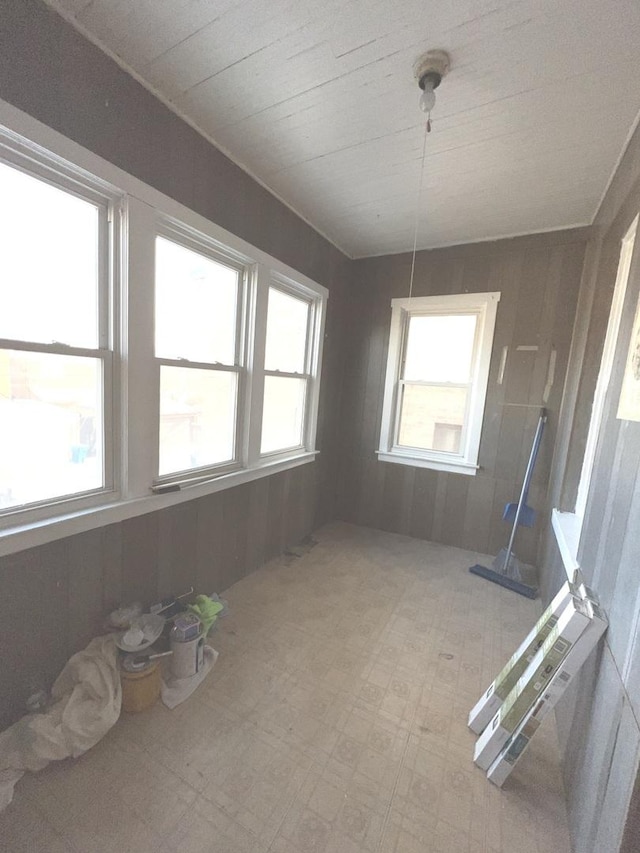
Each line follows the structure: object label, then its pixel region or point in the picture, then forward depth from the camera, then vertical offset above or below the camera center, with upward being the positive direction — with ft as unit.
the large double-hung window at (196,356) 5.47 +0.38
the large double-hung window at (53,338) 3.86 +0.36
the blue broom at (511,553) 8.17 -3.84
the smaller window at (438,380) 9.23 +0.44
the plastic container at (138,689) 4.42 -4.25
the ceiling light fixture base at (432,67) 3.92 +3.95
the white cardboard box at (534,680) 3.63 -3.26
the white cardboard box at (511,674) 4.39 -3.63
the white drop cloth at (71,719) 3.69 -4.19
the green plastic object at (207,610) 5.52 -3.96
